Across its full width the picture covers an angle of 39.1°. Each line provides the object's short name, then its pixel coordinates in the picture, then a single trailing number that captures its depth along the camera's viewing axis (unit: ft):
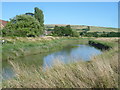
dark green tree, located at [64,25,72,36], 178.82
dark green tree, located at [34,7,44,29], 121.83
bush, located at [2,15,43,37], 92.06
